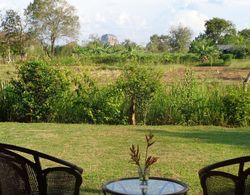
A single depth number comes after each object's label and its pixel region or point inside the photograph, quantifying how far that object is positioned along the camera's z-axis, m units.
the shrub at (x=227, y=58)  47.99
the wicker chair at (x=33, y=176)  3.44
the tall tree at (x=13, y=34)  50.94
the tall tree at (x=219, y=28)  71.19
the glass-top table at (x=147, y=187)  3.43
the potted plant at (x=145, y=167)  3.17
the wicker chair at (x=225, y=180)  3.29
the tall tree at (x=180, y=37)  69.56
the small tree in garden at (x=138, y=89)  10.86
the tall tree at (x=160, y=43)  64.88
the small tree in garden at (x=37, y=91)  11.13
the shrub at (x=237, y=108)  10.72
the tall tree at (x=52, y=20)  55.78
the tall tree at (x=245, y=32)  73.00
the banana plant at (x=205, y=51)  48.38
